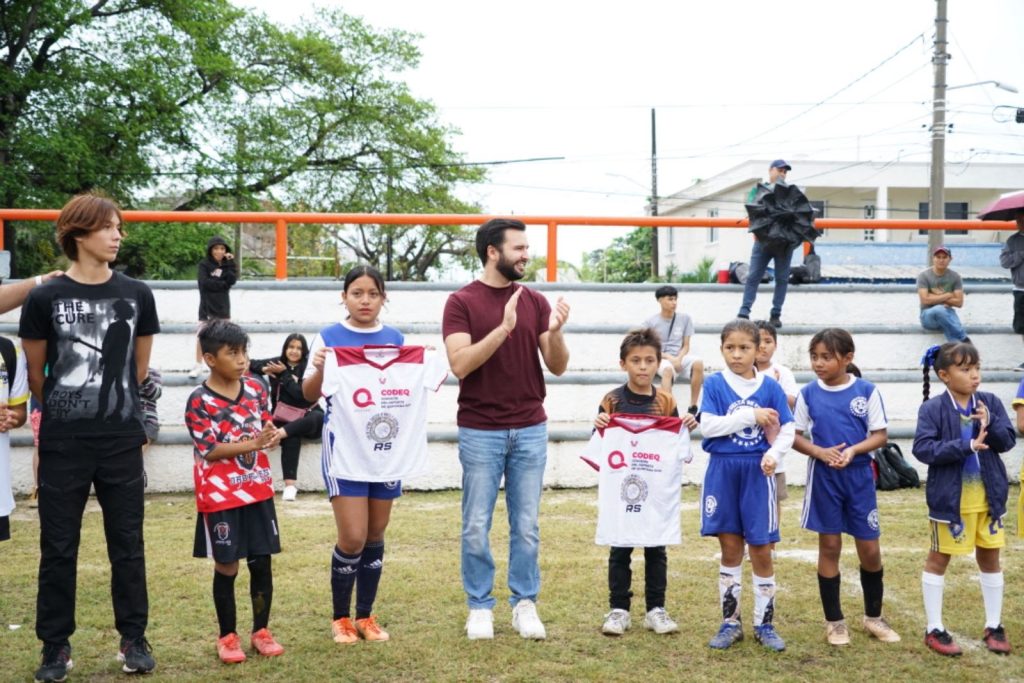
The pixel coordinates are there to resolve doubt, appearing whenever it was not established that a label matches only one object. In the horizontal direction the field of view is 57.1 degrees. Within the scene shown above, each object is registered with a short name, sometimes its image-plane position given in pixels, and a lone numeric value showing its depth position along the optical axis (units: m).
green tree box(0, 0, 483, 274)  23.80
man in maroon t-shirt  4.88
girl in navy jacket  4.88
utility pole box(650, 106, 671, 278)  40.97
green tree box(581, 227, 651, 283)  48.00
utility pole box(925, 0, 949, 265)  21.95
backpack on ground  9.26
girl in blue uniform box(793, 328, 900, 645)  4.95
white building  39.91
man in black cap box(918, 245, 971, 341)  11.09
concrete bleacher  9.48
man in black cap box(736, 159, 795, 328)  11.14
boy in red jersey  4.56
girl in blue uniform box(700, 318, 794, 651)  4.84
